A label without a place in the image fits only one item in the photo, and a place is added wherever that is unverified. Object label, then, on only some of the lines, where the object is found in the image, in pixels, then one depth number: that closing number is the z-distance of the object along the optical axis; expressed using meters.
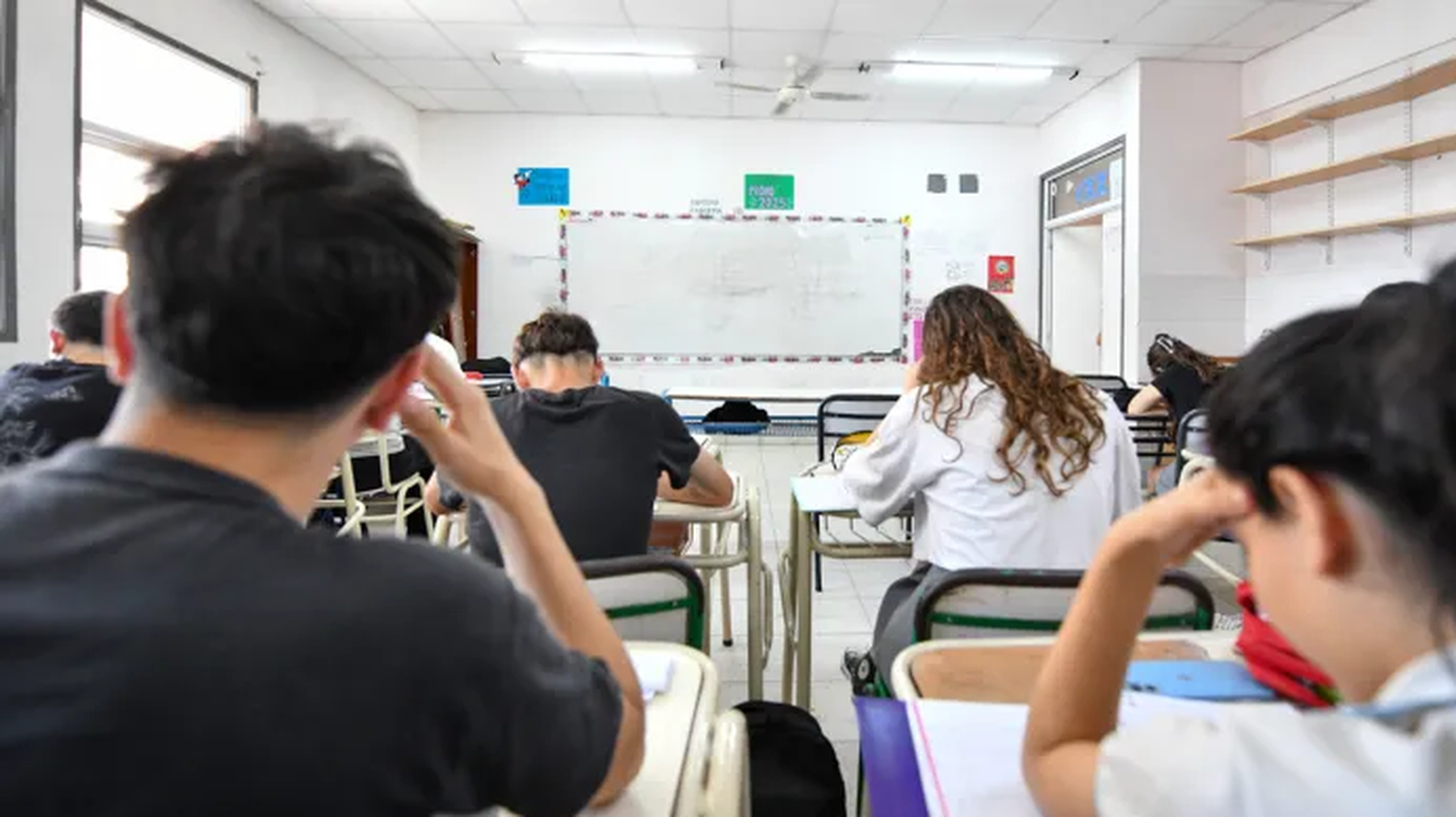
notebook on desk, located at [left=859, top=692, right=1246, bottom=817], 0.71
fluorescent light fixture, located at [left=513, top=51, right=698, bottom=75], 5.80
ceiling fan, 5.92
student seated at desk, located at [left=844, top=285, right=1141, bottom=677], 1.71
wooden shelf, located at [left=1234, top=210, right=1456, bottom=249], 4.21
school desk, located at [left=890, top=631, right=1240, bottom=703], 0.94
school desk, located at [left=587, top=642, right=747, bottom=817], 0.76
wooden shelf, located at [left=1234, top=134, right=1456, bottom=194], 4.18
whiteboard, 7.20
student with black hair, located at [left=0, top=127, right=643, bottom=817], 0.43
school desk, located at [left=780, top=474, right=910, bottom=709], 2.05
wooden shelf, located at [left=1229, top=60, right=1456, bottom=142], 4.09
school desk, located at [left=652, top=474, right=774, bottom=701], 2.09
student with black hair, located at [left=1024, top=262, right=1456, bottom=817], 0.42
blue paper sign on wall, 7.19
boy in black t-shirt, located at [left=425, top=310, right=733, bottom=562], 1.86
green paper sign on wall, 7.24
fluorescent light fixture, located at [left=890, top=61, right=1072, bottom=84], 5.93
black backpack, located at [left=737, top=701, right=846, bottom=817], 1.33
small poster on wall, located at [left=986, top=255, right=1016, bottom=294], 7.38
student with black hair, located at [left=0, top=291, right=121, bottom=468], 1.90
